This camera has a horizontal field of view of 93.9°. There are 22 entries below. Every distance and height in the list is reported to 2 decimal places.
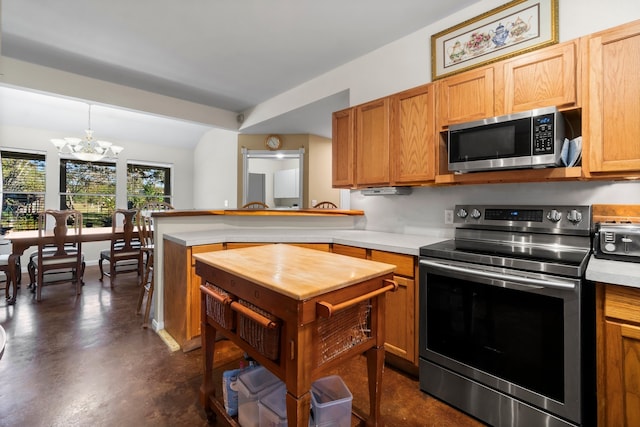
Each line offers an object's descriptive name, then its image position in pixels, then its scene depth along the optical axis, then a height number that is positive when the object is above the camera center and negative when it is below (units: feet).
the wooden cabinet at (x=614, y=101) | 4.85 +1.89
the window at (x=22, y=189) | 15.58 +1.41
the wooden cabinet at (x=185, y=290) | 7.53 -1.97
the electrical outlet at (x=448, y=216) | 7.70 -0.06
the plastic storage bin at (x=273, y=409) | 4.17 -2.78
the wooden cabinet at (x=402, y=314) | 6.40 -2.23
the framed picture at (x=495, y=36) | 6.39 +4.20
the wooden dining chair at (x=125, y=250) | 13.58 -1.67
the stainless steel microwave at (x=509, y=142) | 5.33 +1.40
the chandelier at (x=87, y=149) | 13.27 +3.17
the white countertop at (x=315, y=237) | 6.89 -0.63
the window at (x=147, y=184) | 19.48 +2.08
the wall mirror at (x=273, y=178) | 16.92 +2.26
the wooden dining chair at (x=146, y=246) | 9.06 -1.09
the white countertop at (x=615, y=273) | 3.92 -0.81
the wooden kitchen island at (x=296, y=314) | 3.38 -1.29
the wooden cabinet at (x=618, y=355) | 4.01 -1.96
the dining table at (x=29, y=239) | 11.05 -1.00
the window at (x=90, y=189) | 17.31 +1.53
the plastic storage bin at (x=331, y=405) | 4.19 -2.70
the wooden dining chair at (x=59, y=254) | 11.48 -1.58
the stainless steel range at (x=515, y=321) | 4.44 -1.81
